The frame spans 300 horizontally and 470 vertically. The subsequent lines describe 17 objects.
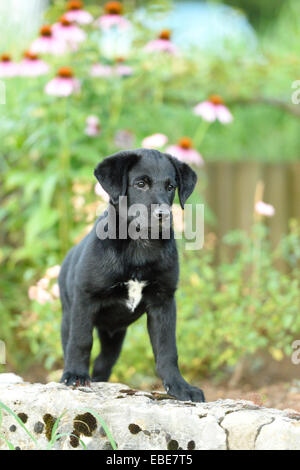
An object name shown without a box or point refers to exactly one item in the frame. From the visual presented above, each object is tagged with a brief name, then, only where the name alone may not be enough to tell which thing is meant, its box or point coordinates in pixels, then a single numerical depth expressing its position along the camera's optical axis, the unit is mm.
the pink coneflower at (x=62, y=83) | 4641
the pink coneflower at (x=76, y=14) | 4887
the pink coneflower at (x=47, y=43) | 4773
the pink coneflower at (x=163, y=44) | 5062
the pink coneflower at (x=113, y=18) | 5004
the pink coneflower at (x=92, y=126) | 5082
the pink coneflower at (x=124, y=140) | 5195
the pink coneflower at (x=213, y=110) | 4859
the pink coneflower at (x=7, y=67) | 4895
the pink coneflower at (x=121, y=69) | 5182
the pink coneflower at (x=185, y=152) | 4699
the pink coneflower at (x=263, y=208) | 4145
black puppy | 2973
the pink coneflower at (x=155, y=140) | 4145
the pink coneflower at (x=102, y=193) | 4102
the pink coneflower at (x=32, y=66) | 4762
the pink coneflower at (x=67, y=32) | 4836
